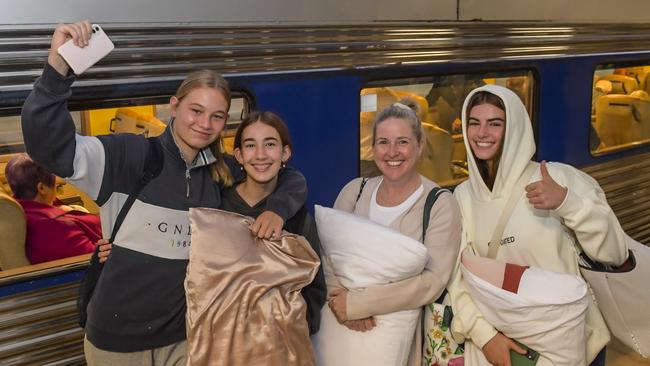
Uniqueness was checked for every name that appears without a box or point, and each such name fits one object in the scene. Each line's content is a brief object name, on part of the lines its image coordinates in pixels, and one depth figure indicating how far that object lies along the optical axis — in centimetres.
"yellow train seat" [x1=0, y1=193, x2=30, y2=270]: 265
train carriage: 255
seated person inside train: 277
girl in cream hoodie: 232
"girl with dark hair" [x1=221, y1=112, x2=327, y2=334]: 212
